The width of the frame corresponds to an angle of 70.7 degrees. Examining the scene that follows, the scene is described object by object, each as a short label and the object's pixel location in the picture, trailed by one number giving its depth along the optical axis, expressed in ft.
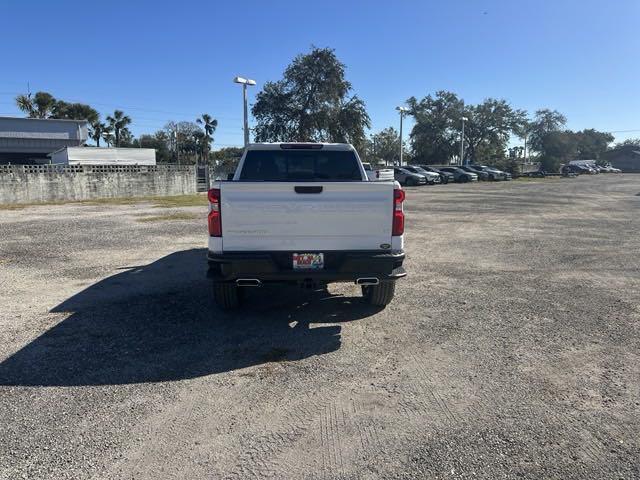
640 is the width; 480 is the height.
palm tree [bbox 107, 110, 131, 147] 243.79
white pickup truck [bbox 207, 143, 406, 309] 14.85
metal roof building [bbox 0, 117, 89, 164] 133.69
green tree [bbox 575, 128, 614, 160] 360.28
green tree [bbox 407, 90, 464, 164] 233.76
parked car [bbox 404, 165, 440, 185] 127.54
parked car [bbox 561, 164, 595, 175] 223.10
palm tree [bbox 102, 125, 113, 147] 223.96
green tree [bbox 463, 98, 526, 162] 231.91
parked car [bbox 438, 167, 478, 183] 143.86
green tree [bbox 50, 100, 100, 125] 191.93
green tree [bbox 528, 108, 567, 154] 271.69
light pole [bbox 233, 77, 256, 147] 74.37
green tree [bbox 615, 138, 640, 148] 438.40
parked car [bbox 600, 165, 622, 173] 265.79
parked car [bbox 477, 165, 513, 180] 155.33
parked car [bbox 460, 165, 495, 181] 153.12
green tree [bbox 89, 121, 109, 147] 221.87
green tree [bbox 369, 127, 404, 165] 305.53
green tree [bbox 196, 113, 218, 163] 265.54
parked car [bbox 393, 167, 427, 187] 124.26
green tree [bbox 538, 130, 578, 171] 249.75
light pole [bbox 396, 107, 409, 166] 132.57
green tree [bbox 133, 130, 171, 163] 267.18
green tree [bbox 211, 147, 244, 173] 292.77
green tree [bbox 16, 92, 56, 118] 181.16
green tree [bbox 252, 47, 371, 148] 126.00
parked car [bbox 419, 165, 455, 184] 137.08
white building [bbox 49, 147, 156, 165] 121.39
